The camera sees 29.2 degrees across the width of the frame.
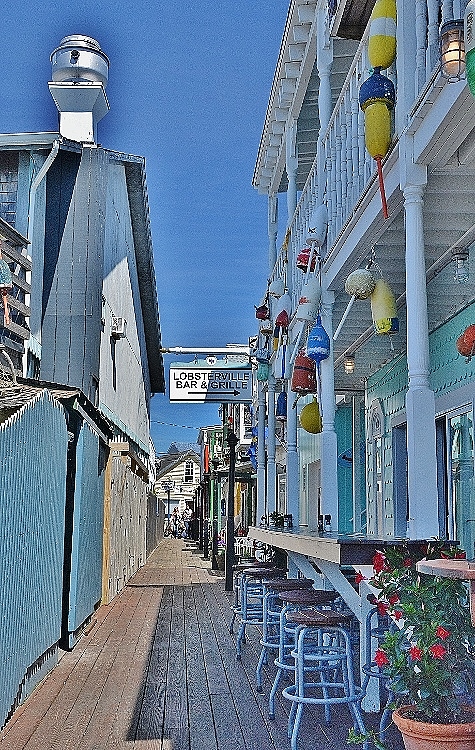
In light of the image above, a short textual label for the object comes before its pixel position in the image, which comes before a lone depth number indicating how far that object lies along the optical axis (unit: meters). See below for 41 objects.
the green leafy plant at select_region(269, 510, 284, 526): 10.99
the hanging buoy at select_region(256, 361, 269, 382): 13.62
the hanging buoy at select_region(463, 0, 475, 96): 3.78
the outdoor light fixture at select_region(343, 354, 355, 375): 10.12
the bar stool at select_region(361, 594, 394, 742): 5.10
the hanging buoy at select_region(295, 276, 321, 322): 8.16
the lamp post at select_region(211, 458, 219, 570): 20.81
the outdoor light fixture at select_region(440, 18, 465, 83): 3.95
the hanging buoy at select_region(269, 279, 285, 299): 11.75
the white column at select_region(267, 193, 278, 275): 14.05
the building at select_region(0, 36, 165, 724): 6.50
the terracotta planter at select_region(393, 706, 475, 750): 3.58
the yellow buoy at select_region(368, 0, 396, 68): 5.52
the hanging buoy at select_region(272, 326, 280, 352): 12.17
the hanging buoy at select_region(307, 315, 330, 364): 7.72
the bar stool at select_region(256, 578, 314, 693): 7.23
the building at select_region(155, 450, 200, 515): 64.44
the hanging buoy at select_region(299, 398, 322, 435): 8.75
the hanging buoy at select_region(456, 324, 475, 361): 5.83
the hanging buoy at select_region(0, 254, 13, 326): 9.38
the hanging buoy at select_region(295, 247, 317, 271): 8.27
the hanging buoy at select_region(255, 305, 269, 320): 13.62
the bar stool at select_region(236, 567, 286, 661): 8.71
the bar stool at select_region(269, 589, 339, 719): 6.19
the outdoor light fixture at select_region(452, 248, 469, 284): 6.57
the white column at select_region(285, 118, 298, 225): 10.90
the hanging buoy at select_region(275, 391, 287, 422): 12.29
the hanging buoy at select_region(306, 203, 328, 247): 8.01
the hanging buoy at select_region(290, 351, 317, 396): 8.62
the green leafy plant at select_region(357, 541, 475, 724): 3.71
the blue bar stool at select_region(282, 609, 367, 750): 5.27
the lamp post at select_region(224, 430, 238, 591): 15.84
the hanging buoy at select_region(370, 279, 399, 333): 6.55
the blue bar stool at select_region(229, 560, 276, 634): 9.79
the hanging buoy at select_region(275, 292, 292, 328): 10.90
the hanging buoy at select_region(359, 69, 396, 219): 5.41
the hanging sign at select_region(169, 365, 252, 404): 21.34
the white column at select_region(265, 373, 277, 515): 13.21
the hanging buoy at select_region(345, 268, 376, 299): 6.58
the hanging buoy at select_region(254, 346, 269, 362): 13.53
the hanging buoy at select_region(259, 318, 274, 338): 13.38
